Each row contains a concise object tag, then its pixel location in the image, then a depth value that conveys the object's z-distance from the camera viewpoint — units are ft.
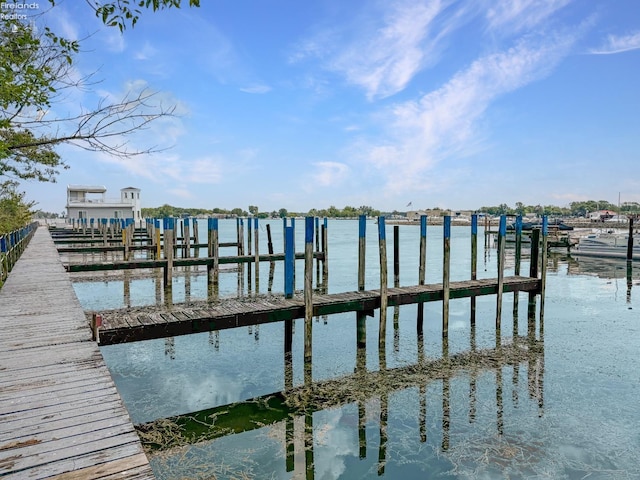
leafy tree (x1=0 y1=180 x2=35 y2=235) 61.87
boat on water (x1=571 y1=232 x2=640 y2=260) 99.14
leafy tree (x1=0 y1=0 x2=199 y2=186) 14.60
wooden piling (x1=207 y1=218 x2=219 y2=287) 60.28
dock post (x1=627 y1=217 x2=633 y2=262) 93.31
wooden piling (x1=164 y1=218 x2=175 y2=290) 53.98
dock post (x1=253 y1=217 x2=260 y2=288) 62.80
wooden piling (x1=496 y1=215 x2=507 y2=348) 37.62
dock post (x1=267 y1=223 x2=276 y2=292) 70.35
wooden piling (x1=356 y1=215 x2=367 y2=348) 33.55
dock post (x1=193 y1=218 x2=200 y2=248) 97.62
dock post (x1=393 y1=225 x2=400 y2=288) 53.42
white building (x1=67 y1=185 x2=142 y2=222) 168.55
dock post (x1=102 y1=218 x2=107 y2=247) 84.20
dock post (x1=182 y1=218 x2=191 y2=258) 85.38
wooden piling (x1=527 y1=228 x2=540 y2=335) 42.88
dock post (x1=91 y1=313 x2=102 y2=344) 19.36
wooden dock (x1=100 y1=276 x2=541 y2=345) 24.03
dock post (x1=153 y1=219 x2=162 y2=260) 71.72
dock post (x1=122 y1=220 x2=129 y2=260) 71.67
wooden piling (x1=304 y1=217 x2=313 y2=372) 29.37
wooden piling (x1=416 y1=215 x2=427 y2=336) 39.09
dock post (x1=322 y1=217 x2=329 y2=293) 68.13
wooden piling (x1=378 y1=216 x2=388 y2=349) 32.73
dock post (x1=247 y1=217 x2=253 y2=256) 79.77
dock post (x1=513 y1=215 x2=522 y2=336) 42.04
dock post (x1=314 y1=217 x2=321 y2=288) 70.28
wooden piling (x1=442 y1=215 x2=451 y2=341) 35.58
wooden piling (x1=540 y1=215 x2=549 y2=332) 42.19
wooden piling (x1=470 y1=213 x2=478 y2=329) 41.31
